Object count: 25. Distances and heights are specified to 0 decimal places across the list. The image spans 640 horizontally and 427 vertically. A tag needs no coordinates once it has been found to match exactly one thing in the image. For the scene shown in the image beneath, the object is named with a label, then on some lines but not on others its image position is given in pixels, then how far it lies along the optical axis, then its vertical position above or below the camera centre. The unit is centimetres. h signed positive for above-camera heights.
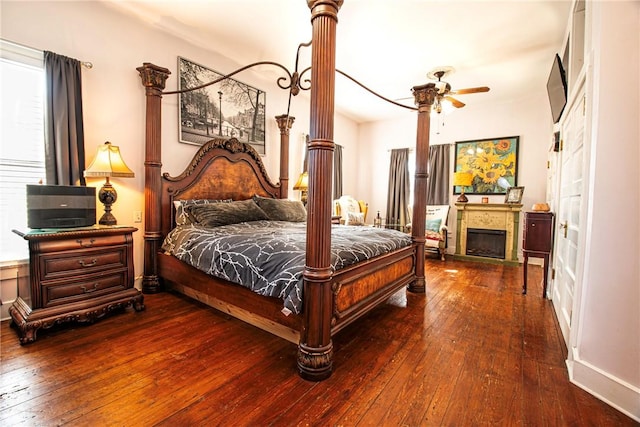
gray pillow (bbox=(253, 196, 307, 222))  373 -15
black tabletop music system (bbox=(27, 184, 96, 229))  216 -10
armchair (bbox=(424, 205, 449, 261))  518 -50
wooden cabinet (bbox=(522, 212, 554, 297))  314 -38
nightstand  204 -65
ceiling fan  333 +132
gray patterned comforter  184 -40
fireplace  496 -54
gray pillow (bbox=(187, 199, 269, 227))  296 -18
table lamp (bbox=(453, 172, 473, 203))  512 +39
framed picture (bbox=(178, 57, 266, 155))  341 +113
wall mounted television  283 +118
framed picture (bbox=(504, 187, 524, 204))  494 +13
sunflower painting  514 +71
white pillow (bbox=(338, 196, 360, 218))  570 -12
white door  213 -9
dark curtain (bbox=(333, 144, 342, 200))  606 +54
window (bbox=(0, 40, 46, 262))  233 +47
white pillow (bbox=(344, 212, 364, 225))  550 -38
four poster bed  167 -36
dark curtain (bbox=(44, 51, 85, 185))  239 +61
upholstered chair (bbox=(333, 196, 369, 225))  555 -24
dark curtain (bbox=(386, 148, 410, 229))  623 +25
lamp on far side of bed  467 +24
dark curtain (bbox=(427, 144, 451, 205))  574 +50
